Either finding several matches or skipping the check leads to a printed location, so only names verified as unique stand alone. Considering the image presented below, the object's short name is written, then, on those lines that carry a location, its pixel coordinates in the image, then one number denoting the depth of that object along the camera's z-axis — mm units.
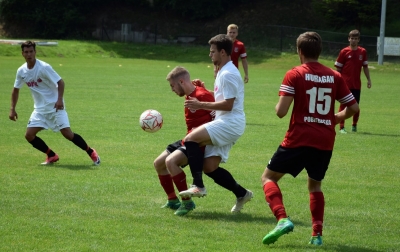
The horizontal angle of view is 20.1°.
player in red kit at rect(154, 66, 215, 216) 11826
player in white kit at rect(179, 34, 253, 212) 11239
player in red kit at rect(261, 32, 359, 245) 9653
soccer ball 13404
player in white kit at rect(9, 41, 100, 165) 17351
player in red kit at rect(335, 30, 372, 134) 25108
